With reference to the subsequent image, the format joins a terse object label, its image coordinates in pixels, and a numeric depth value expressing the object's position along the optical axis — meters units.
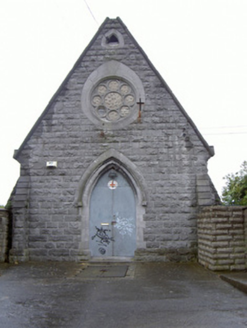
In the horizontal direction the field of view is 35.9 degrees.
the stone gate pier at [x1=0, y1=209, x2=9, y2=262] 11.54
